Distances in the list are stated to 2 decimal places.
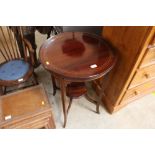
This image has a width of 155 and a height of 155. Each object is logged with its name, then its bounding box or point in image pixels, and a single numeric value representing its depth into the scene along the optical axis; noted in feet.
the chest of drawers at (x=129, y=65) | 3.24
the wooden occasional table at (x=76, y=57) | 3.23
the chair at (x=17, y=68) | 4.39
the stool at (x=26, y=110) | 3.65
